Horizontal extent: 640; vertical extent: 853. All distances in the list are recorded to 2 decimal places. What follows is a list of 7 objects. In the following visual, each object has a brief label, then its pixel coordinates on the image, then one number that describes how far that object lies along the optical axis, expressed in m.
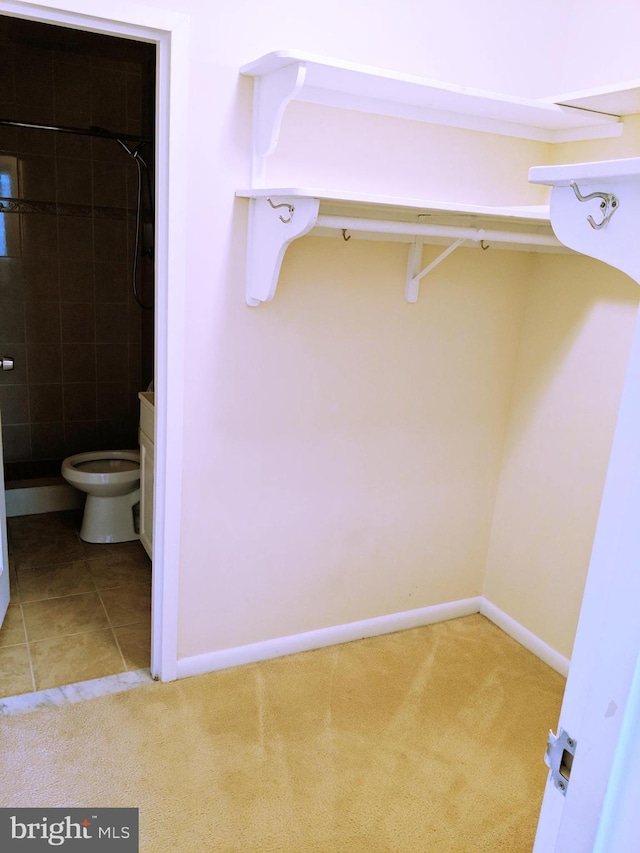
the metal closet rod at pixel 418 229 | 1.90
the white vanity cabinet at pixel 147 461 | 2.87
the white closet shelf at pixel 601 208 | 0.77
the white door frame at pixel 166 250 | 1.78
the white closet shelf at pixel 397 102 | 1.84
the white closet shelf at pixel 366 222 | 1.82
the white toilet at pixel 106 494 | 3.14
